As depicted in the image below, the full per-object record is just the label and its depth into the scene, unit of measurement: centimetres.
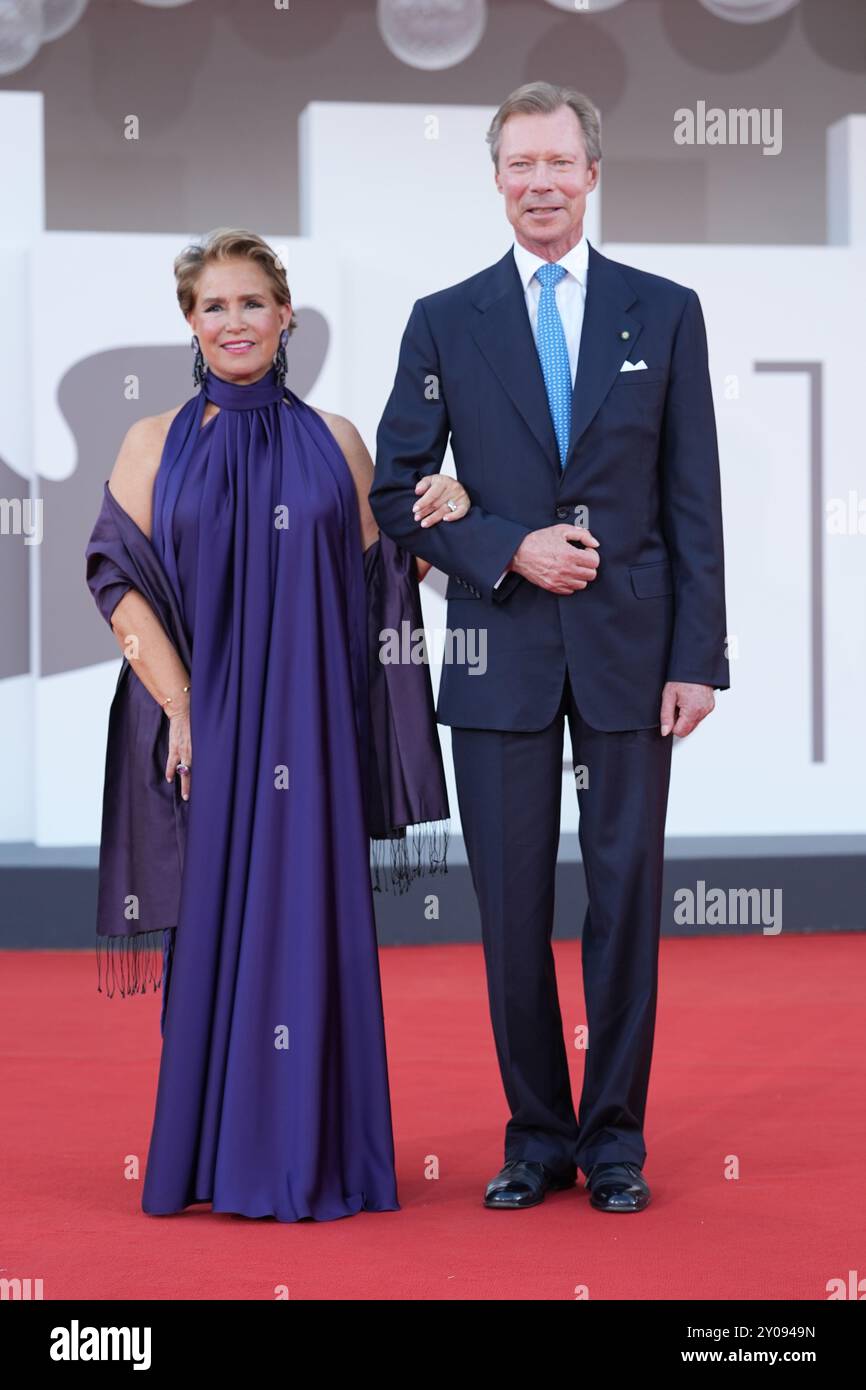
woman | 524
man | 518
